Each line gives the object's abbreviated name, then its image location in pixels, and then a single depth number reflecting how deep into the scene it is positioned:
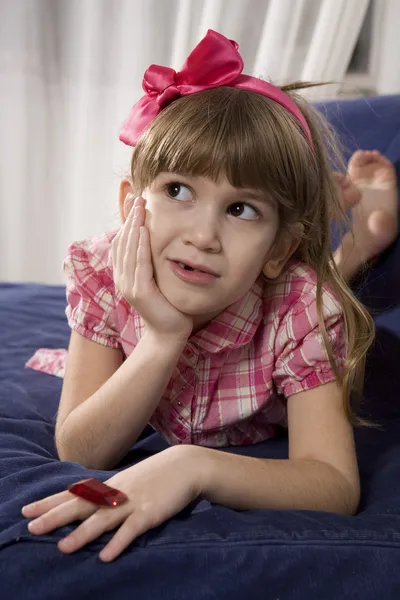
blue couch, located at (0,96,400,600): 0.80
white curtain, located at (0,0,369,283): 1.77
